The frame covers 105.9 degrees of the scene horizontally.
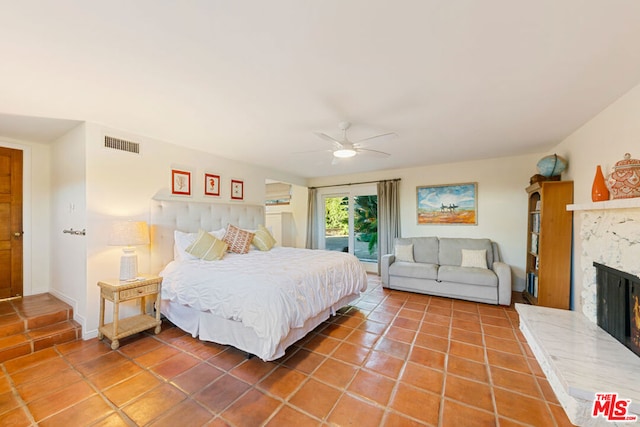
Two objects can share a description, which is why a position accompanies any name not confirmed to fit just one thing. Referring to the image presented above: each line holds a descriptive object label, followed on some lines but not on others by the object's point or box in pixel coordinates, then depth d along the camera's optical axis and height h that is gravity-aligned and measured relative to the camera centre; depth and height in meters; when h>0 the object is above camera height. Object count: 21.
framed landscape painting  4.63 +0.18
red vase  2.18 +0.23
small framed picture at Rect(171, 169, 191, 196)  3.51 +0.44
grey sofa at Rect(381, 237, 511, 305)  3.65 -0.94
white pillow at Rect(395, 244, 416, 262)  4.64 -0.78
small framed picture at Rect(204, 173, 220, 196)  3.98 +0.45
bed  2.09 -0.78
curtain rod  5.34 +0.71
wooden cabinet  3.11 -0.42
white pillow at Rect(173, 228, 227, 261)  3.18 -0.44
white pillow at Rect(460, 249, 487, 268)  4.07 -0.77
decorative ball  3.22 +0.65
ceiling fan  2.67 +0.74
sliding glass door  5.82 -0.26
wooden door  3.18 -0.17
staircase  2.32 -1.25
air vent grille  2.84 +0.81
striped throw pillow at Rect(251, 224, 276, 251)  4.04 -0.48
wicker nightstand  2.46 -0.95
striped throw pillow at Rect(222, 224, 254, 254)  3.68 -0.43
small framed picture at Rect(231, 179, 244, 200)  4.42 +0.41
